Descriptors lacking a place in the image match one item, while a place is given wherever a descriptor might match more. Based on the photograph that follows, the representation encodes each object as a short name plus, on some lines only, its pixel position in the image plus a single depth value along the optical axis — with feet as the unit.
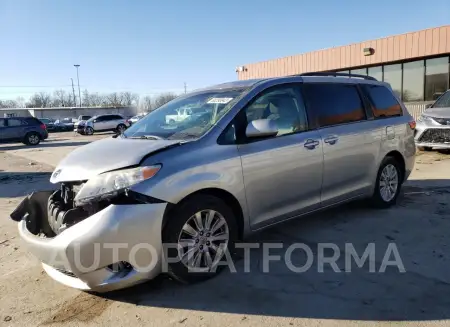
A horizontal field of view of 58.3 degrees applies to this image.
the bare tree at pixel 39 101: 330.59
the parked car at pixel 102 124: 104.27
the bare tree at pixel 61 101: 339.77
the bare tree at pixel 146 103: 262.49
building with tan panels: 56.49
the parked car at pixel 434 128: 33.12
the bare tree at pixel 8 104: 327.76
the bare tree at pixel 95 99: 338.34
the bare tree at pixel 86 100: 340.80
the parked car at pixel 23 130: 70.54
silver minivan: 9.95
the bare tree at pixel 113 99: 325.83
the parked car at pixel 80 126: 105.37
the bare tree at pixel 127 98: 328.08
